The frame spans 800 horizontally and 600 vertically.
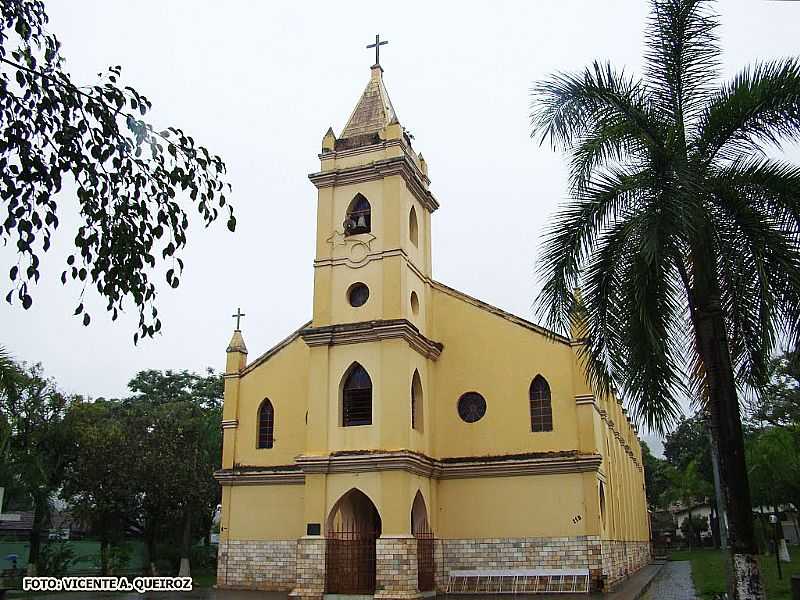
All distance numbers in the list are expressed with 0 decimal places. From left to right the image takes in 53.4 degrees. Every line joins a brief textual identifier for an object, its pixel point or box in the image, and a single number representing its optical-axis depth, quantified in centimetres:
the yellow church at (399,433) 2255
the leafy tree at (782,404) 4384
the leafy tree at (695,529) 6425
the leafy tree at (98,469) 2939
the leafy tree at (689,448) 6278
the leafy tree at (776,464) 3603
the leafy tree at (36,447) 2780
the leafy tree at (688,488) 5870
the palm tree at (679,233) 1174
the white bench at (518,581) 2223
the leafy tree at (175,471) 3083
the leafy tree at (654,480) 7162
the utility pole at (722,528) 1796
